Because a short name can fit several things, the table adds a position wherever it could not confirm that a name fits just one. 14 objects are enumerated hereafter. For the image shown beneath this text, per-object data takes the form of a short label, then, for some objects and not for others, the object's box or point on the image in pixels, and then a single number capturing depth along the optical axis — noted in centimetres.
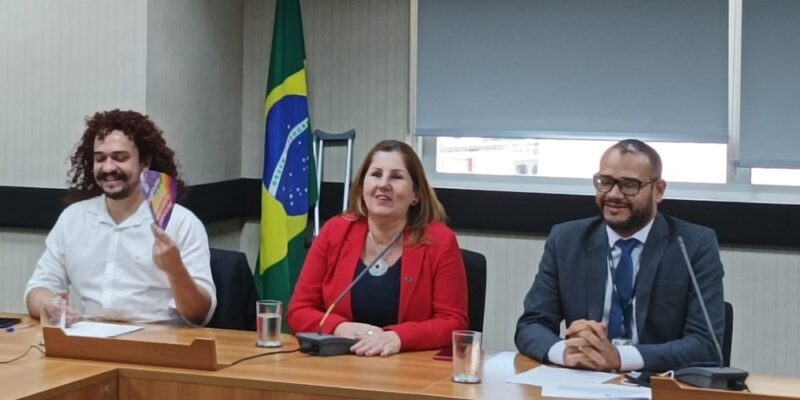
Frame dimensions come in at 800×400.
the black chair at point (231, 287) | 363
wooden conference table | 265
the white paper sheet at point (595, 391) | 263
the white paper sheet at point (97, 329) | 317
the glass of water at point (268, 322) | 316
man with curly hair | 358
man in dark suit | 320
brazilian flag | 512
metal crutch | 522
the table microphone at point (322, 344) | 307
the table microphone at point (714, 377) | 257
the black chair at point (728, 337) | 320
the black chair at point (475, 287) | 356
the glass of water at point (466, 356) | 277
